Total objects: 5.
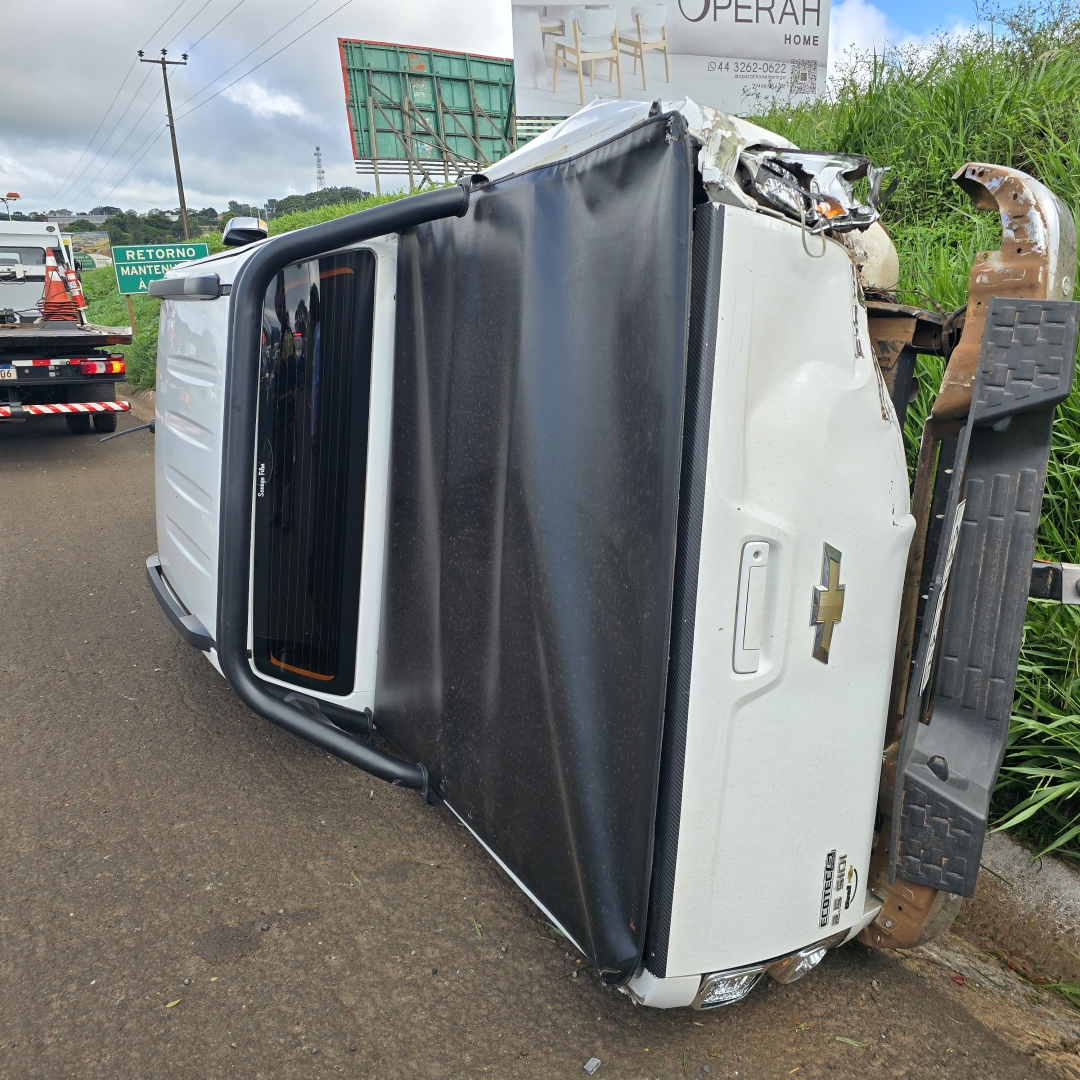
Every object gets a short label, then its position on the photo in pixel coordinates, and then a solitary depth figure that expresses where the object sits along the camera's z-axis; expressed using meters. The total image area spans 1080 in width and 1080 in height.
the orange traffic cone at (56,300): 10.31
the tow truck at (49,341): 8.23
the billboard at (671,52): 11.34
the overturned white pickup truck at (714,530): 1.66
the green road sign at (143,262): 12.76
